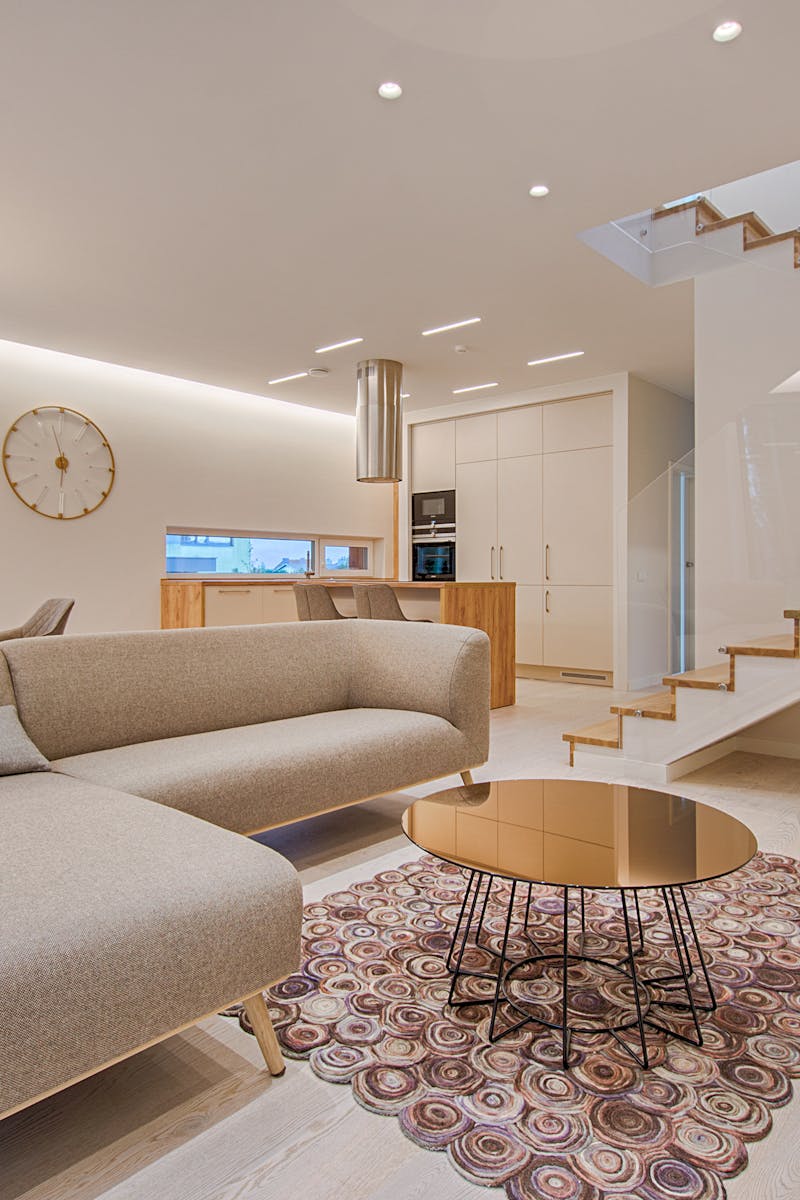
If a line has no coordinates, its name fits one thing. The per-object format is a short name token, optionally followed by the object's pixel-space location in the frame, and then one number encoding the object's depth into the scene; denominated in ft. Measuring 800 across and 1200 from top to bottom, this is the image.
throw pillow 6.65
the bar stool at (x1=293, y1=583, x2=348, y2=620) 17.06
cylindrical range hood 20.80
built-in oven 26.78
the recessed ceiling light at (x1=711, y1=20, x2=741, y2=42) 8.02
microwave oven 26.63
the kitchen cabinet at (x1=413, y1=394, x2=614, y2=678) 22.79
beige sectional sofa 3.87
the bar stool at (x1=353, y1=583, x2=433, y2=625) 16.83
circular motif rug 4.13
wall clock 19.16
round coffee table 4.98
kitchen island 18.52
